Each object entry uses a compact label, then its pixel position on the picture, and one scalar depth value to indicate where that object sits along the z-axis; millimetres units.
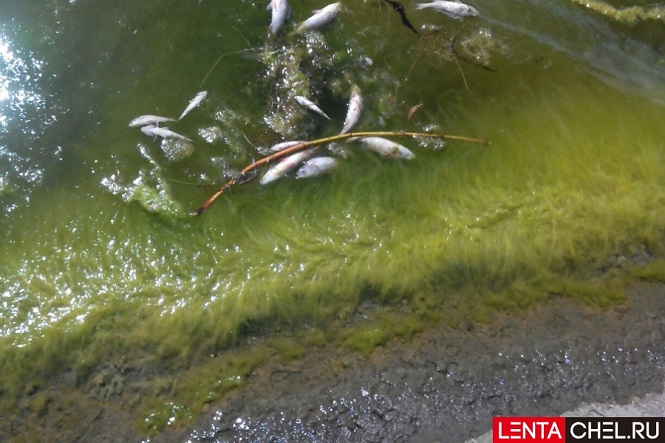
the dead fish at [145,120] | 2553
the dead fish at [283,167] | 2566
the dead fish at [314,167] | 2580
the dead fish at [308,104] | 2615
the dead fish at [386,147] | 2648
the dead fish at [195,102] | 2598
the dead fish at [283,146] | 2572
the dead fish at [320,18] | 2699
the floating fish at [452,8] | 2816
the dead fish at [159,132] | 2533
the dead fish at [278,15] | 2664
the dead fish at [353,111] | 2637
